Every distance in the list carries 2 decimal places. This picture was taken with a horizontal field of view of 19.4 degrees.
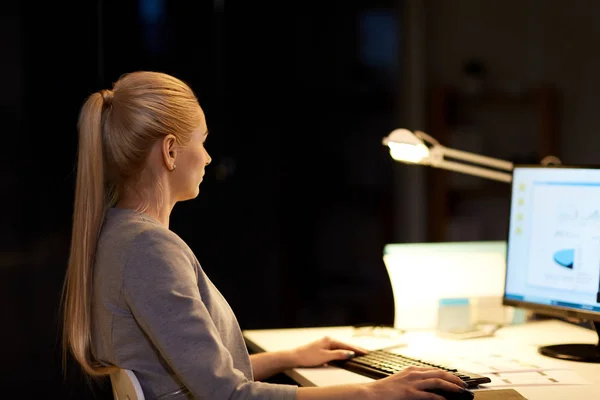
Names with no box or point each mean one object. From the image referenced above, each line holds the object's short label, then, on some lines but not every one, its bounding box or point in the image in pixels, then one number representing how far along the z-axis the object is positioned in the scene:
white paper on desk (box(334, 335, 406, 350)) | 3.77
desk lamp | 3.95
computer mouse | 3.20
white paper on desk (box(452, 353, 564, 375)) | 3.50
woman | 3.12
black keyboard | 3.35
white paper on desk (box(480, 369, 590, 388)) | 3.38
